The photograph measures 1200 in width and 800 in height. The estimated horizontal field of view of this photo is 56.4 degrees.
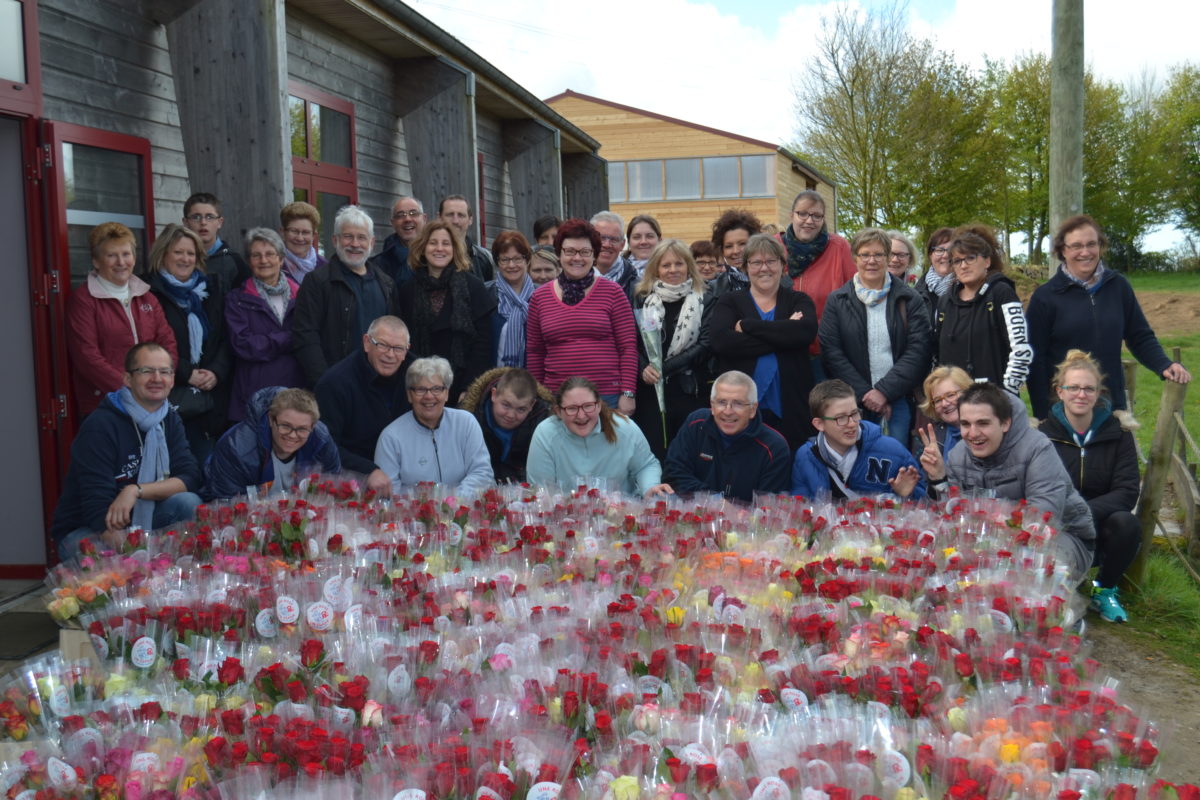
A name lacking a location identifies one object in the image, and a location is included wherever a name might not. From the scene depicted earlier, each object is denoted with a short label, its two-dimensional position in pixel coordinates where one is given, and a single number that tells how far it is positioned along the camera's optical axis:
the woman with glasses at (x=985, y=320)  6.18
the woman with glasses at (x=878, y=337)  6.27
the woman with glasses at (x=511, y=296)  6.78
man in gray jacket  4.97
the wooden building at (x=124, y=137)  5.84
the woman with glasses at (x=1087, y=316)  6.41
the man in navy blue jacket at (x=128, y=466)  5.16
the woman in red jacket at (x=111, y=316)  5.64
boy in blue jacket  5.28
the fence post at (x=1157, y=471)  6.18
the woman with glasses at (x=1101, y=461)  5.80
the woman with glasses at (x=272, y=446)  5.05
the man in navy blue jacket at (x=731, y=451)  5.36
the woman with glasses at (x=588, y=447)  5.40
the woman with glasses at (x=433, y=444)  5.47
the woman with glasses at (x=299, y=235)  6.57
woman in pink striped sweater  6.25
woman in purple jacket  6.16
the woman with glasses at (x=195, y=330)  5.90
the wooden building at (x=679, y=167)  35.81
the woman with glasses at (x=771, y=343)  6.20
